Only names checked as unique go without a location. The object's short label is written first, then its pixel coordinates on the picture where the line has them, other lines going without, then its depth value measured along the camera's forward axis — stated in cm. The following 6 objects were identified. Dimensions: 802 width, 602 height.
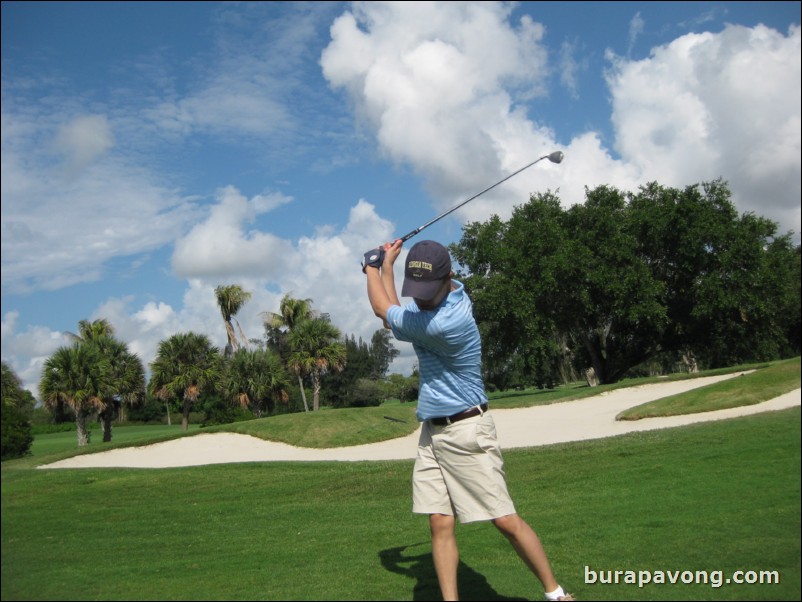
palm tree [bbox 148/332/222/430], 3897
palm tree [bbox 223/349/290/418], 4225
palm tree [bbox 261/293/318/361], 5475
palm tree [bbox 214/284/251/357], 5088
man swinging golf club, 441
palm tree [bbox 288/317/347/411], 4512
